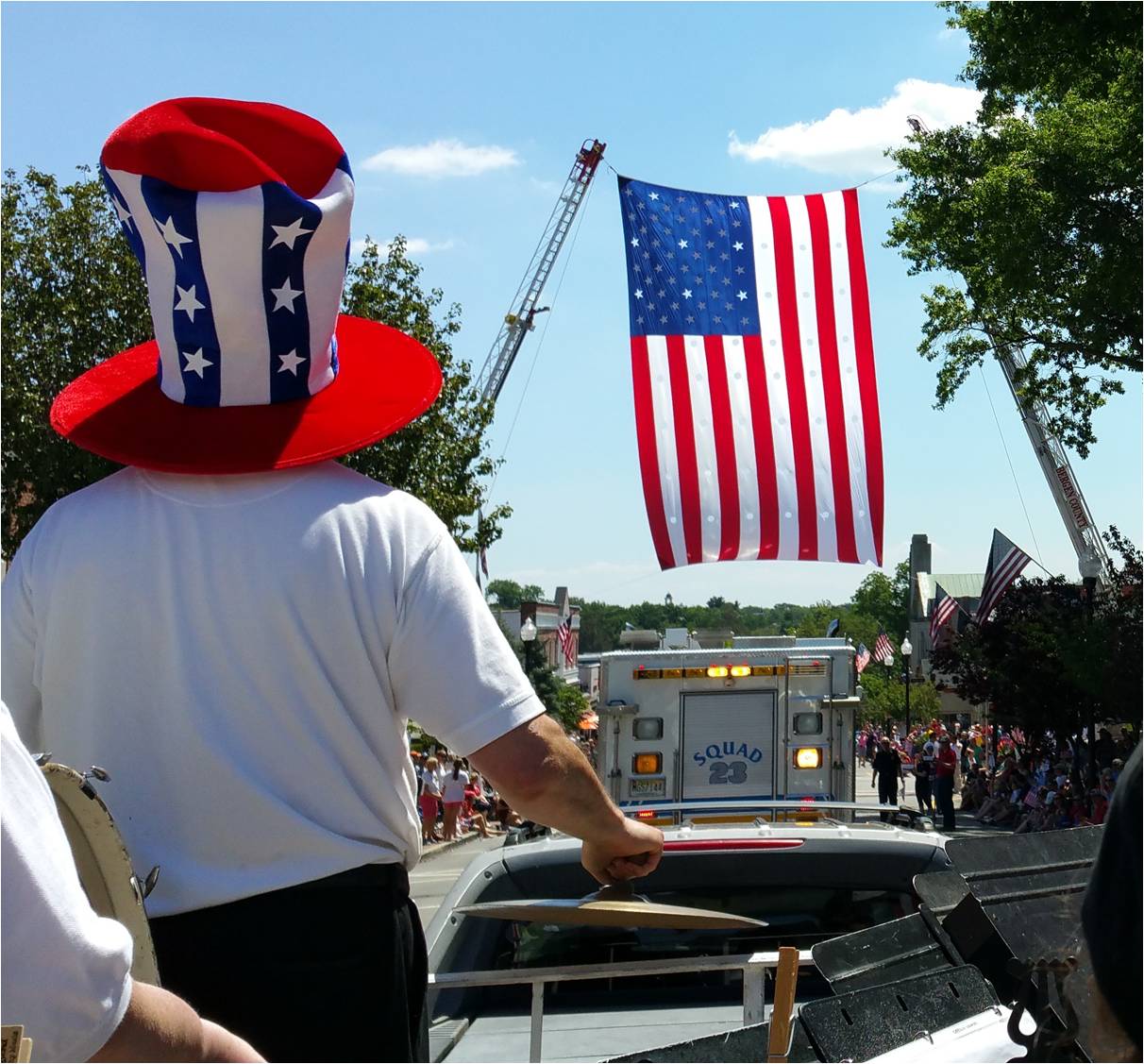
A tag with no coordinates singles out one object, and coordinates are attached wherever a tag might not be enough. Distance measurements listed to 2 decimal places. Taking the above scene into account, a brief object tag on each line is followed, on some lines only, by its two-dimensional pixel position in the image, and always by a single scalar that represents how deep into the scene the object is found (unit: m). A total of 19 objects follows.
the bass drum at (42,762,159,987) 2.09
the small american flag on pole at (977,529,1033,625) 34.03
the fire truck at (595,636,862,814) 14.10
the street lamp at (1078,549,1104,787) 27.73
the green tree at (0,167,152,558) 20.11
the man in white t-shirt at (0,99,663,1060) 2.32
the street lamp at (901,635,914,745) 41.42
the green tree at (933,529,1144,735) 26.88
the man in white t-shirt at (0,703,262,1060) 1.58
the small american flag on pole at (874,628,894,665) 52.06
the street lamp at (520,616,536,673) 31.34
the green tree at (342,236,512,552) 22.84
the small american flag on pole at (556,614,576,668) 33.88
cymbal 2.44
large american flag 10.48
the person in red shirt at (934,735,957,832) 30.31
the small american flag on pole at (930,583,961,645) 42.69
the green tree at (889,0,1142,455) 18.80
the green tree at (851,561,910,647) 135.88
